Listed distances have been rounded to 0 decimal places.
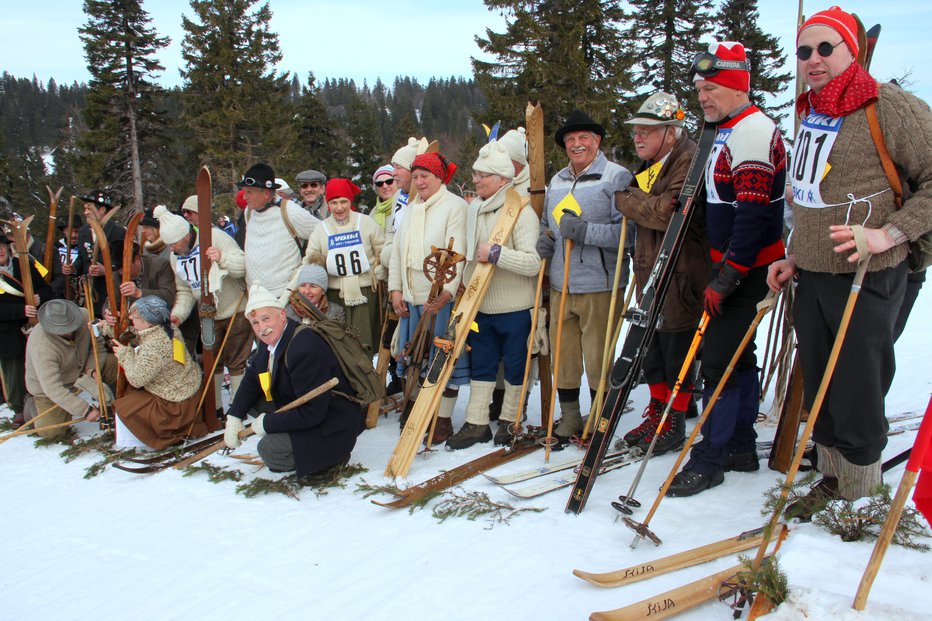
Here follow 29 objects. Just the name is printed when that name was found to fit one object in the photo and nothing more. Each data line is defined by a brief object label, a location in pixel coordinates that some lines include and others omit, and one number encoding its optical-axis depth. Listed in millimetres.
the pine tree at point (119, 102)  24062
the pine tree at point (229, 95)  23781
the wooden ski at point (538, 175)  4574
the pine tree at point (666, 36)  22328
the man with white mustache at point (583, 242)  4188
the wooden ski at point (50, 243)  6336
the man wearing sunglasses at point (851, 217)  2445
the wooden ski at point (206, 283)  5488
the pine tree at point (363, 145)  29266
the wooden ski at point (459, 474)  3832
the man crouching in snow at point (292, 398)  4121
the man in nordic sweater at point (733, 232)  3135
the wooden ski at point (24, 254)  5914
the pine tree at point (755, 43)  22797
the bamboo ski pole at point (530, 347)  4461
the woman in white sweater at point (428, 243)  4805
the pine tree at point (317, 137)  28953
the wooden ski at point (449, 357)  4301
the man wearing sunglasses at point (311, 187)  6629
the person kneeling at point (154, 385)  5117
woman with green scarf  6853
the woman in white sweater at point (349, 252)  5484
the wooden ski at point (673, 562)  2648
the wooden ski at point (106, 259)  5417
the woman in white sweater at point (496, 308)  4609
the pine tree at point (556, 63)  17297
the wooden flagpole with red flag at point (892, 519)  1977
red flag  1994
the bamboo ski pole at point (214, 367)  5531
